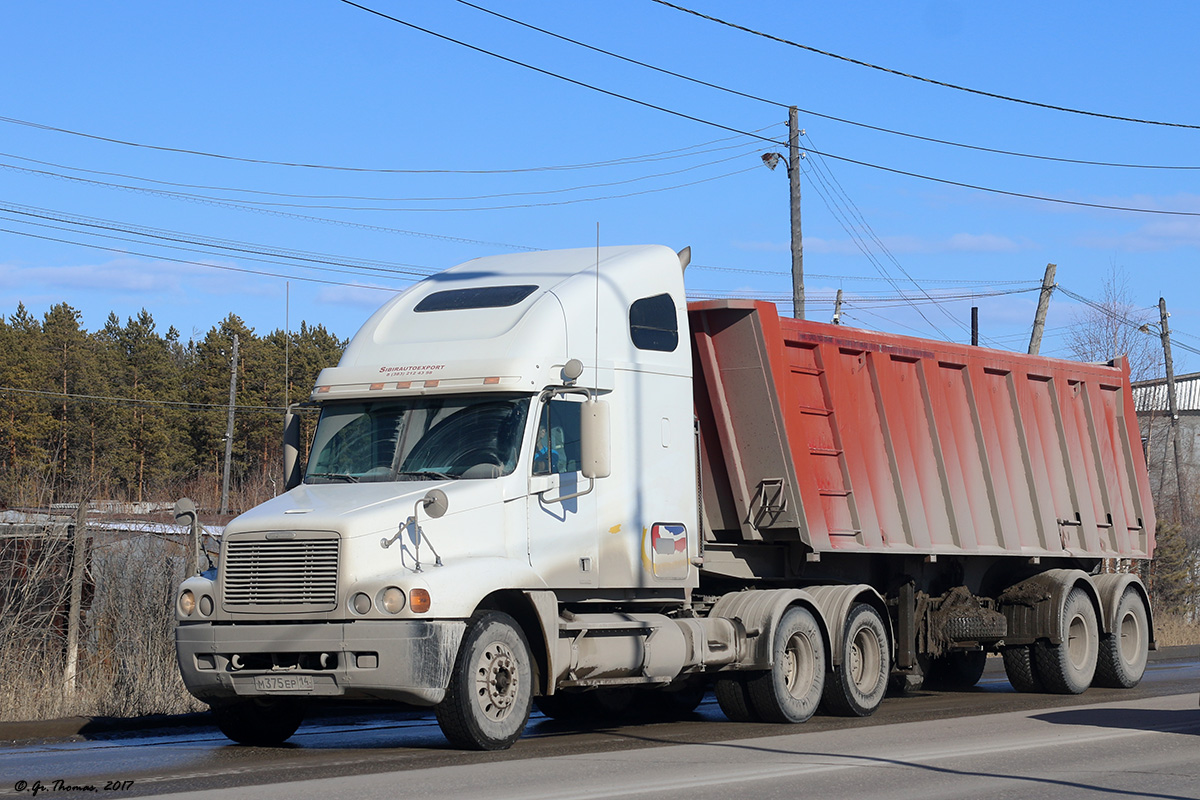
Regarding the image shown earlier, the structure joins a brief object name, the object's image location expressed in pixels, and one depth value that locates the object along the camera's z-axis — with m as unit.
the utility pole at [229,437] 45.34
